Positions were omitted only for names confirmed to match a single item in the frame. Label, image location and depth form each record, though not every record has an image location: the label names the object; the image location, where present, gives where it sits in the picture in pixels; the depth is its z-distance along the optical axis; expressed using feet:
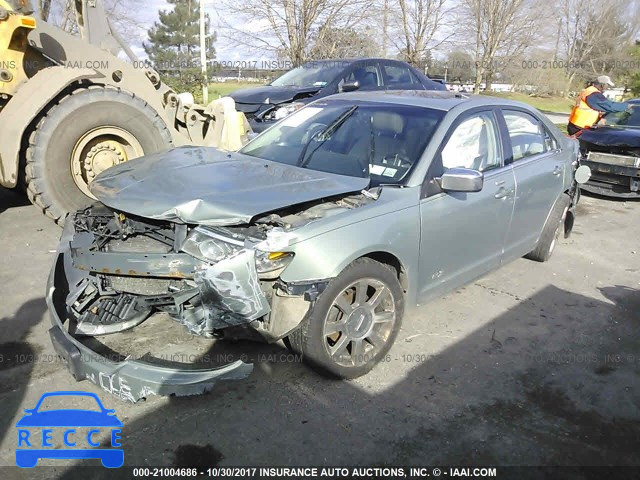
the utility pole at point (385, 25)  52.16
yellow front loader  17.47
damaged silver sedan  9.45
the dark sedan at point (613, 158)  27.14
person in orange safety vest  30.78
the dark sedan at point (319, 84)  29.35
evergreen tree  112.37
